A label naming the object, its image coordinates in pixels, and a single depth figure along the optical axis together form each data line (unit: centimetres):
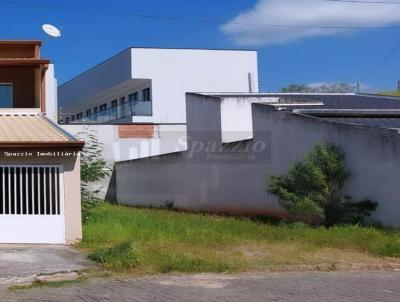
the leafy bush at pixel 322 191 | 1583
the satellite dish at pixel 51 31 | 2280
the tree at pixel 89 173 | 1864
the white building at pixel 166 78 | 3916
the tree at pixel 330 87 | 5832
